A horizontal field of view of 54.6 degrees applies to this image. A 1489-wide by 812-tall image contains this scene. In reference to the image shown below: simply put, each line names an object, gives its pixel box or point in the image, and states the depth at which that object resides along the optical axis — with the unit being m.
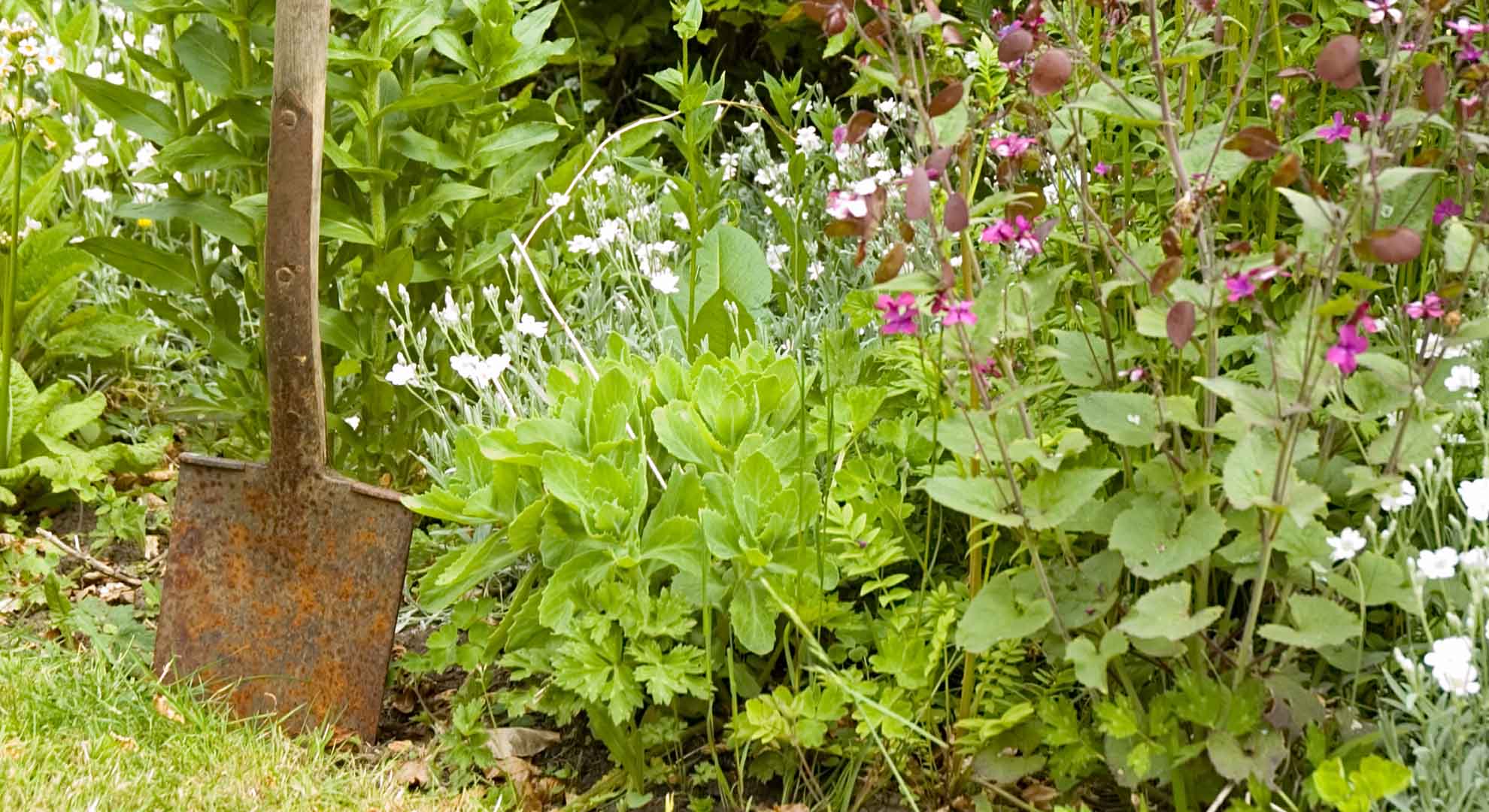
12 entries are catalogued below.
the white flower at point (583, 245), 3.01
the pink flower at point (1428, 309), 1.61
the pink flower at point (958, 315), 1.60
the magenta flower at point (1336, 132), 1.68
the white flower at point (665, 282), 2.75
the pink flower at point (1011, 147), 1.75
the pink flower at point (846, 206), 1.65
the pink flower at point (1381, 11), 1.58
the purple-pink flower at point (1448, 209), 1.84
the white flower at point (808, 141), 3.37
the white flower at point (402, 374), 2.54
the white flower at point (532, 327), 2.59
